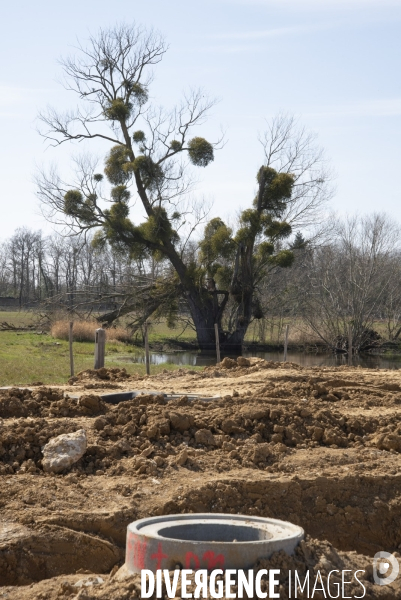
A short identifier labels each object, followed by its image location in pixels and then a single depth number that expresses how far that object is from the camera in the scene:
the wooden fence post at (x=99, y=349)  16.53
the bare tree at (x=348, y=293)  35.84
